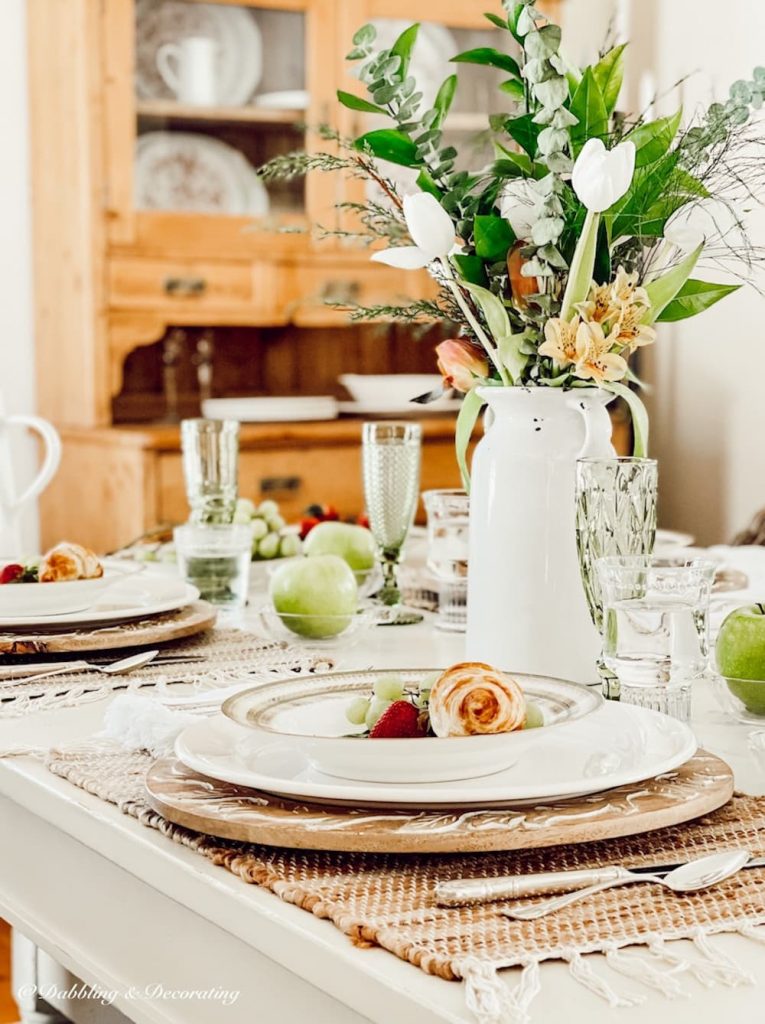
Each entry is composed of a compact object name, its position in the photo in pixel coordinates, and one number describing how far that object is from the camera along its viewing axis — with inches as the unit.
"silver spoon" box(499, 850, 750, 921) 25.5
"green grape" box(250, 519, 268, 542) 69.6
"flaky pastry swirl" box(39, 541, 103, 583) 52.6
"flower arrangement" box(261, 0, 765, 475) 42.7
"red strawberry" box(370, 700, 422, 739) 31.4
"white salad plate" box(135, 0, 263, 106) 124.3
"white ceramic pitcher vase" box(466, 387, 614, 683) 45.3
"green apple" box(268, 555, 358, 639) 54.2
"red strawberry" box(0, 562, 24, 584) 52.6
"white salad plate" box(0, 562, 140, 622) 51.3
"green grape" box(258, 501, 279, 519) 71.8
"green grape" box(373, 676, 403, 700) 34.0
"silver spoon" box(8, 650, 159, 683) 47.7
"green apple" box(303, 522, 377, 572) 66.6
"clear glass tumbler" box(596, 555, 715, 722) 38.1
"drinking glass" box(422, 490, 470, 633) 57.2
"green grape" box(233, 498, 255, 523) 69.9
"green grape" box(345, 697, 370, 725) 34.1
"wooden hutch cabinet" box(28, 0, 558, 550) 121.9
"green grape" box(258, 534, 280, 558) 70.1
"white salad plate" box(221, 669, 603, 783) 29.6
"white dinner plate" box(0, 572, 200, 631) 52.0
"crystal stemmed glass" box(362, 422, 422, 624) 61.0
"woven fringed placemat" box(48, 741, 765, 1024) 23.0
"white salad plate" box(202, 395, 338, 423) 127.0
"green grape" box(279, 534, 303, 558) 70.7
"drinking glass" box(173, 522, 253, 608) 62.0
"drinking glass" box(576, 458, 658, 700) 43.6
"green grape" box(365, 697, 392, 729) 33.5
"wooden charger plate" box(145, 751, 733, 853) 27.9
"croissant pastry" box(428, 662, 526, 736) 30.2
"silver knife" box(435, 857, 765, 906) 25.9
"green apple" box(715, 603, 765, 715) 40.9
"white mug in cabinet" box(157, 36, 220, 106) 125.8
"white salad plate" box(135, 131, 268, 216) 125.9
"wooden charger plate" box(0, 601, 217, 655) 49.6
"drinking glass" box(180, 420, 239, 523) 66.6
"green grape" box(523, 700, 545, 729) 31.6
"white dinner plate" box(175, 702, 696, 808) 29.1
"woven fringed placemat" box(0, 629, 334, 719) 44.6
